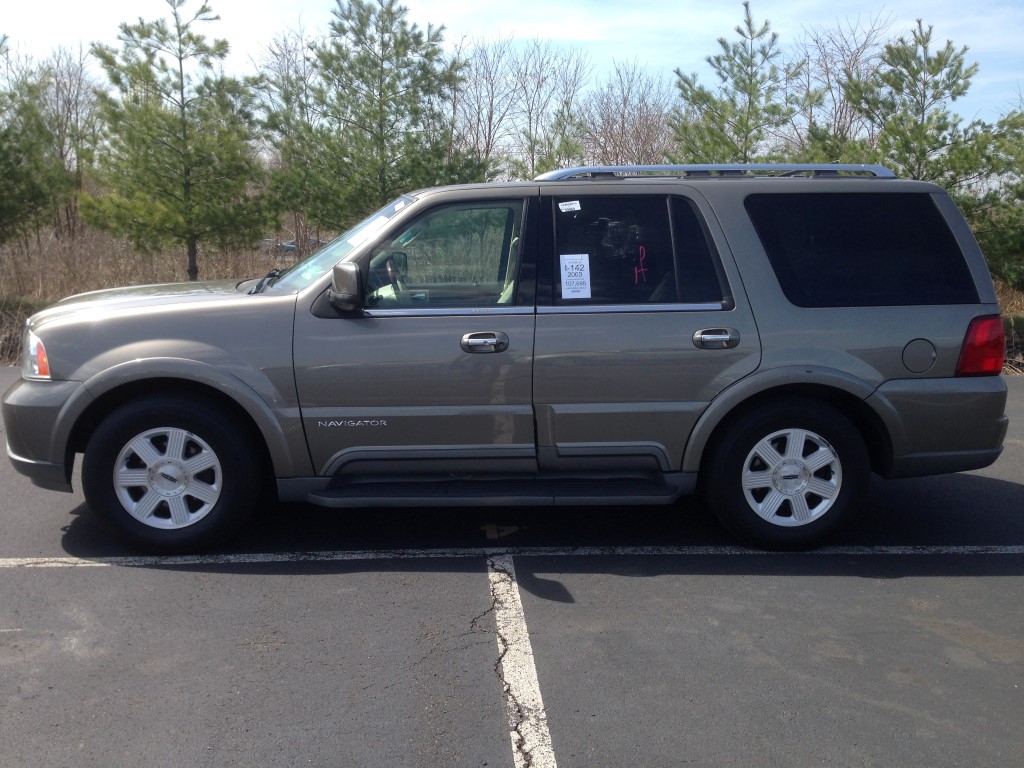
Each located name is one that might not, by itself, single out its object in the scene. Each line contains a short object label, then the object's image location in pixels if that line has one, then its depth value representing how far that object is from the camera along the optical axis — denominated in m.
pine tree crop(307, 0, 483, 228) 13.98
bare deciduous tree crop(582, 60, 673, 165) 22.84
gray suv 4.93
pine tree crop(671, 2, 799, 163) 14.22
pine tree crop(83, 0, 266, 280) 13.45
